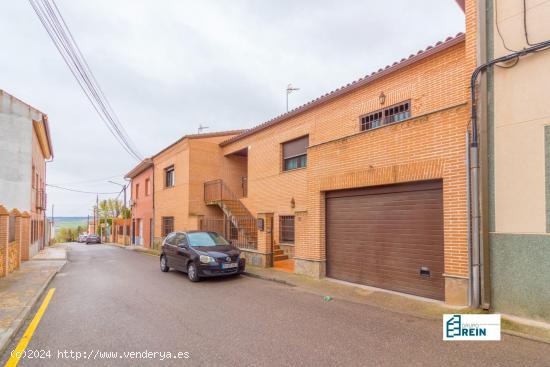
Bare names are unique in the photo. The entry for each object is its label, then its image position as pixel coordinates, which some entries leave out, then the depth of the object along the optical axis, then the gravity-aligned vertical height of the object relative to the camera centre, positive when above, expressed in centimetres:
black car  959 -172
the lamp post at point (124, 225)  3144 -246
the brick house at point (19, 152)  1524 +236
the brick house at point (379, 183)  646 +46
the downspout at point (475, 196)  579 +8
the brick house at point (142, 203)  2480 -19
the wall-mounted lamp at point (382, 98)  990 +315
